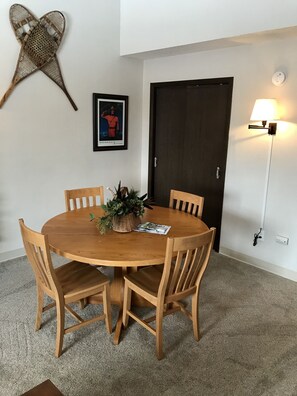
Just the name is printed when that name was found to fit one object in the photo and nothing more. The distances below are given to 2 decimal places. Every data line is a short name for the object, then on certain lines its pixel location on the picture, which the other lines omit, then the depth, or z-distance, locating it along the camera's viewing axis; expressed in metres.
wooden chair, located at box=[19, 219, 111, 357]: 2.00
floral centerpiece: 2.39
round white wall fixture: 3.10
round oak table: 2.05
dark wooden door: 3.76
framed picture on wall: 4.05
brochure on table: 2.48
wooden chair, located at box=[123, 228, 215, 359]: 1.97
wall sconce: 3.07
